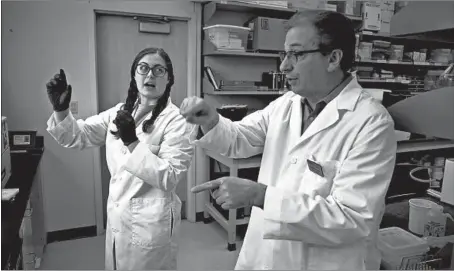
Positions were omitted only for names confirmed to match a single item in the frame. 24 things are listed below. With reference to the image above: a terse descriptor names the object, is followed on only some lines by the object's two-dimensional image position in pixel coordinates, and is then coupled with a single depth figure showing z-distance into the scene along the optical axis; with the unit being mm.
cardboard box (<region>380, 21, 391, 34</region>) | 3446
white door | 2600
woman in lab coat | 1335
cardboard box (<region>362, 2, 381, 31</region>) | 3348
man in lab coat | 755
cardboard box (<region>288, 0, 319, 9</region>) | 2905
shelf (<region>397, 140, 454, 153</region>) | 3117
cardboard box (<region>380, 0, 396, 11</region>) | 3463
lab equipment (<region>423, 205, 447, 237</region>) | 1314
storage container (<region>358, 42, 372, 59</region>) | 3350
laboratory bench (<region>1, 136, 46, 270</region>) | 966
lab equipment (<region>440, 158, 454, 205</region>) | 1664
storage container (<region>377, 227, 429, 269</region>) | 1099
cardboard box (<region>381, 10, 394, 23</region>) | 3432
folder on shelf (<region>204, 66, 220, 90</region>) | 2845
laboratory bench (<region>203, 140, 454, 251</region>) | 2545
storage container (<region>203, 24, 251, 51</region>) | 2721
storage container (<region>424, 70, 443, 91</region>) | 3351
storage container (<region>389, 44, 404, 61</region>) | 3559
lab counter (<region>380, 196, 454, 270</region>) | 1423
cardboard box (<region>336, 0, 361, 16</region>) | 3229
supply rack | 2742
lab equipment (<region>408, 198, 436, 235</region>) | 1346
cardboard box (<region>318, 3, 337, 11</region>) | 2996
